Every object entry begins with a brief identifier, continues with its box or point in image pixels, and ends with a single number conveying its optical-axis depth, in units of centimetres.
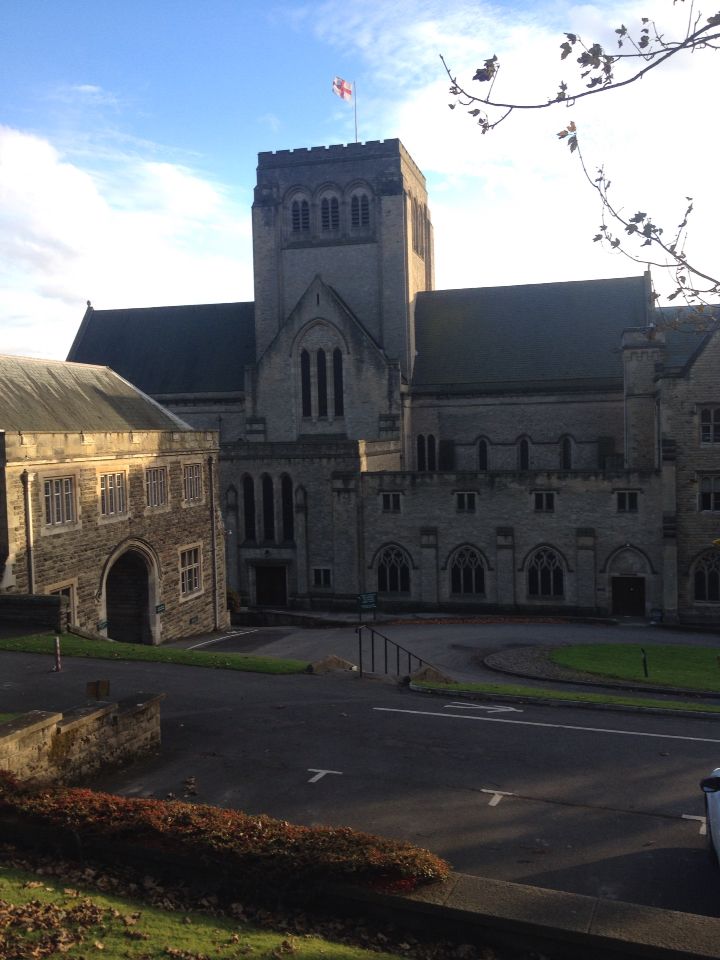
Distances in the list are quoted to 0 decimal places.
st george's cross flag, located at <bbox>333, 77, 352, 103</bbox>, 5042
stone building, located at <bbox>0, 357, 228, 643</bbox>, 2405
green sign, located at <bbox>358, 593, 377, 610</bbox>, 2909
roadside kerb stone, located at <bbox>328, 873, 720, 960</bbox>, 720
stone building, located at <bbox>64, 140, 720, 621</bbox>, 3800
